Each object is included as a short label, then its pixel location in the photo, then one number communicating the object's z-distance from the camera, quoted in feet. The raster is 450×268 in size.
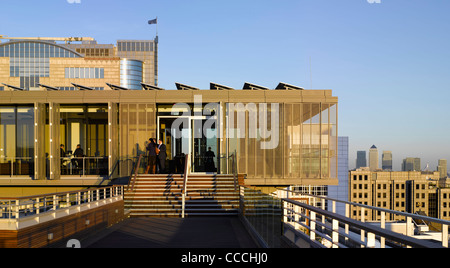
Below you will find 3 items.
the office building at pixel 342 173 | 441.72
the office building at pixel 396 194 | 519.60
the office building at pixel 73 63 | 406.41
